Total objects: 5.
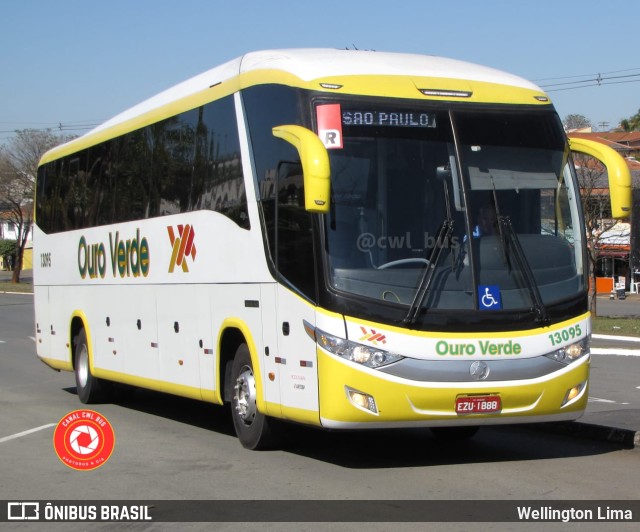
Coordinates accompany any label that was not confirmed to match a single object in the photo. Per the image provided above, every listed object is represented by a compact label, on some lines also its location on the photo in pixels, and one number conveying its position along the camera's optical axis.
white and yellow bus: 9.18
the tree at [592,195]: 39.38
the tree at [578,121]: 106.19
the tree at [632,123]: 106.06
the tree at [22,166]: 69.56
